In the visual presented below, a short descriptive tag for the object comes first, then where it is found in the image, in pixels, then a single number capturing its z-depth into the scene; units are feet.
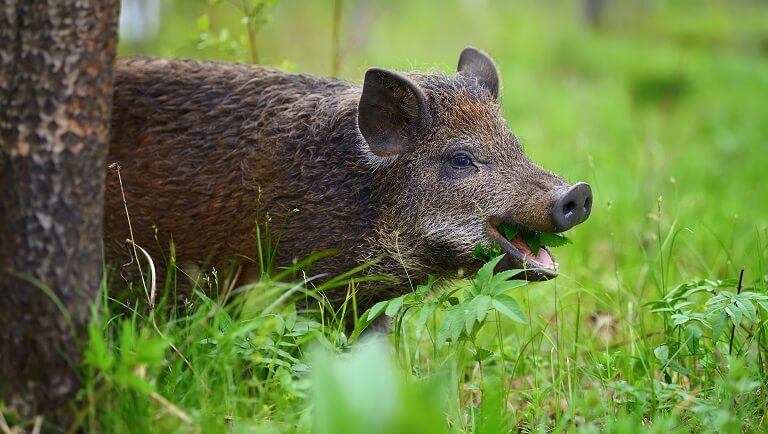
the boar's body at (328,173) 26.53
